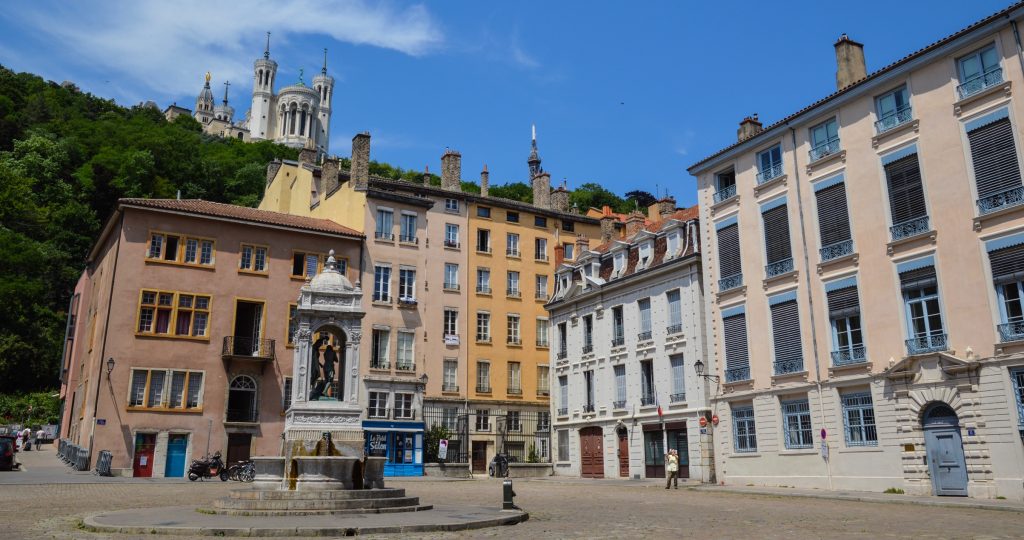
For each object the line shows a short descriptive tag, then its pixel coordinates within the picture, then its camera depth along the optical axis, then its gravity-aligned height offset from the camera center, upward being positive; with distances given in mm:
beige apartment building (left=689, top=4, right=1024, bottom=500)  20766 +5282
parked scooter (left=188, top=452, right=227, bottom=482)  30781 -654
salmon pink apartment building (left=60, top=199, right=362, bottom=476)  33750 +5439
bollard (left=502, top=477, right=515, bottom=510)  15570 -864
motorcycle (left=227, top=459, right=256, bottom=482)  30938 -761
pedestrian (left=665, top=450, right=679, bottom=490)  26609 -445
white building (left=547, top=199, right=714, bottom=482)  31672 +4418
